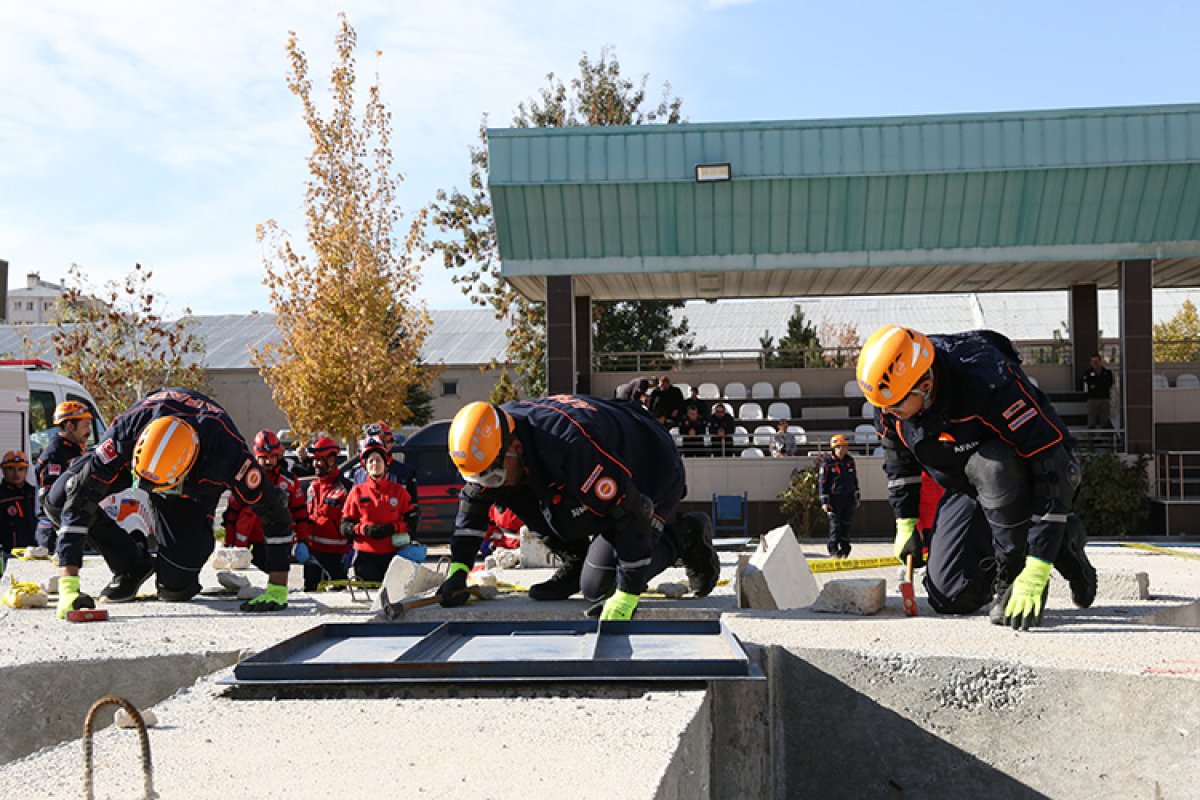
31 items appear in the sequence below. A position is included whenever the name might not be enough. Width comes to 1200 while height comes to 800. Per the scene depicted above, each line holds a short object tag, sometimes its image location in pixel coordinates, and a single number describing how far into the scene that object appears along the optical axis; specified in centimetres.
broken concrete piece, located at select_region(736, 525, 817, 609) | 739
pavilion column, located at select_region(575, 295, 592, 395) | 2300
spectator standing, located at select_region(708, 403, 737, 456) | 2027
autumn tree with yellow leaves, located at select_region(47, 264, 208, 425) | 3151
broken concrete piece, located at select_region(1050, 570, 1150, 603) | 801
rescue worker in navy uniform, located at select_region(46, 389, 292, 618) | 762
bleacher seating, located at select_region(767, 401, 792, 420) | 2252
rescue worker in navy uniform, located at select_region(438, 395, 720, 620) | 661
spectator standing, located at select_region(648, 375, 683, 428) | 2009
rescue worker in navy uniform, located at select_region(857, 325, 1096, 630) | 622
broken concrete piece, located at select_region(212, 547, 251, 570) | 1103
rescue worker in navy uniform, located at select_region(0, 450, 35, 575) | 1380
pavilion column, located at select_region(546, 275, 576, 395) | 2042
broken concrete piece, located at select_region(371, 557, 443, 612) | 765
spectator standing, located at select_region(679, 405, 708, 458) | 2028
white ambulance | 1429
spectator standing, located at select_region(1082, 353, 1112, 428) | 2098
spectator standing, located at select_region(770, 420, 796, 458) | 1989
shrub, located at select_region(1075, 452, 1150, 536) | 1861
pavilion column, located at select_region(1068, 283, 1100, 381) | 2261
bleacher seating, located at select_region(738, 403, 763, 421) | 2269
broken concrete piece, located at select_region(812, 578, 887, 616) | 698
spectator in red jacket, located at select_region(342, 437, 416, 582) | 946
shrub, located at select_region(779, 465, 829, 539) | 1894
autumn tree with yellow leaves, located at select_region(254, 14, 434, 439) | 2448
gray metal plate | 492
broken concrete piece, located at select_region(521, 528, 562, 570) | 1103
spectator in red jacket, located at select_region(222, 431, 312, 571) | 982
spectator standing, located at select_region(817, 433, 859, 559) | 1491
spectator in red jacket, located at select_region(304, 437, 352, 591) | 1006
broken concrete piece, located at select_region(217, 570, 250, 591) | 871
